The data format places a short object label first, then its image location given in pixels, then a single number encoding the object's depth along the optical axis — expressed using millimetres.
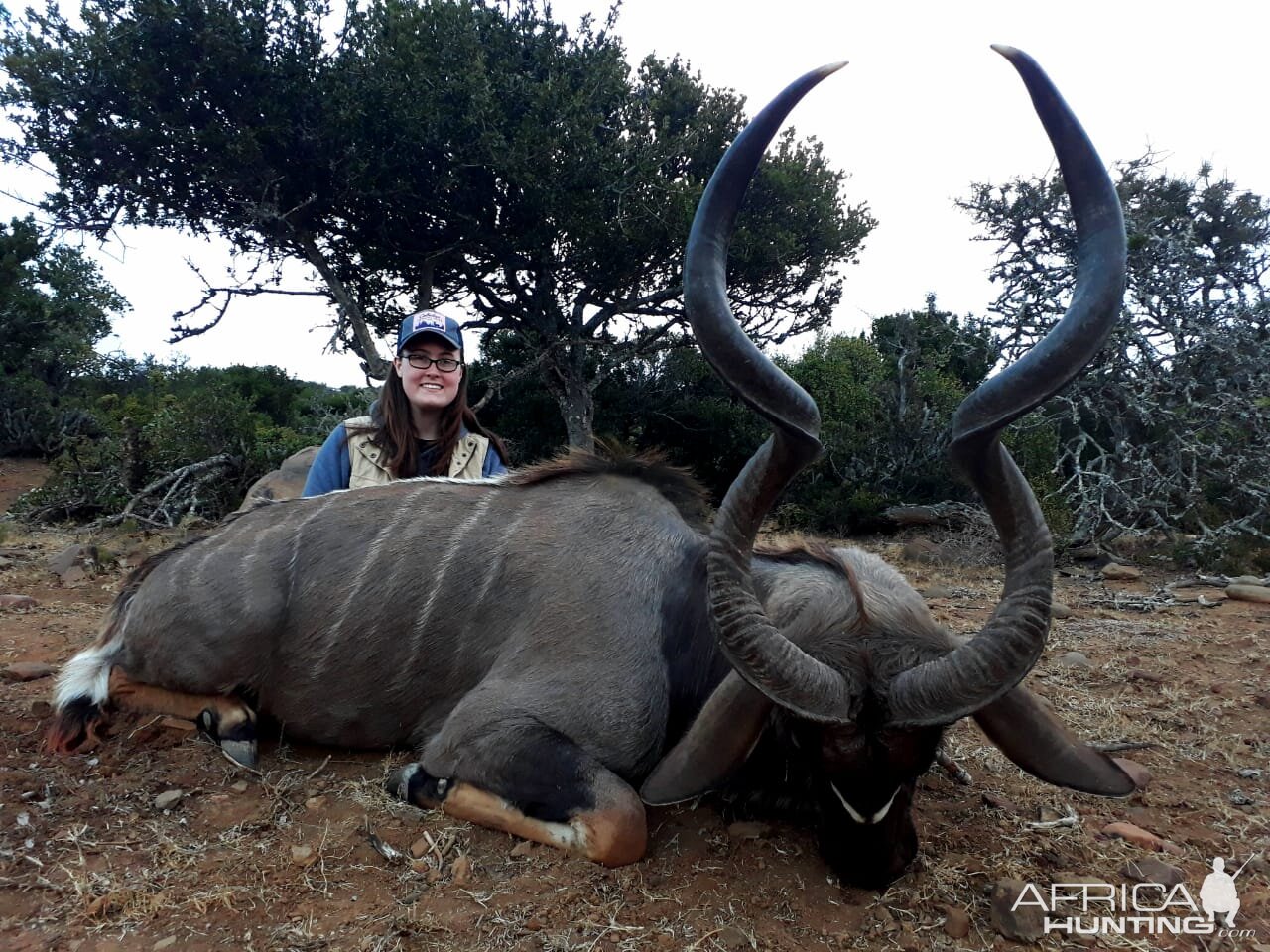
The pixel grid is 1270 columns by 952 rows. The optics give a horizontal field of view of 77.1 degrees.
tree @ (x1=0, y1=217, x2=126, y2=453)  16453
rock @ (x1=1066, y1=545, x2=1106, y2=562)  7910
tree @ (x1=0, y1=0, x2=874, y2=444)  10797
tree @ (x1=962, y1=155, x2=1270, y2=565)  8000
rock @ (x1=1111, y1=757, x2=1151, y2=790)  2998
